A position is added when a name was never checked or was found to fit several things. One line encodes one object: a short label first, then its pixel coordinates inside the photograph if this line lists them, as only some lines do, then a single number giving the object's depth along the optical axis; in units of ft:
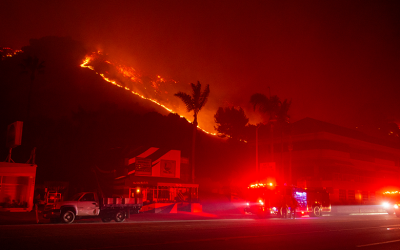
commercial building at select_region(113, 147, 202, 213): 109.91
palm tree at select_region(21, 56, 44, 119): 167.12
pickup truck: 66.28
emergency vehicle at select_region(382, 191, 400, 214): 109.06
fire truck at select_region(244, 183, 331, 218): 88.58
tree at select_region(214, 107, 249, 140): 225.56
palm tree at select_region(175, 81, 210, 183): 130.72
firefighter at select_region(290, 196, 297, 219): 90.79
